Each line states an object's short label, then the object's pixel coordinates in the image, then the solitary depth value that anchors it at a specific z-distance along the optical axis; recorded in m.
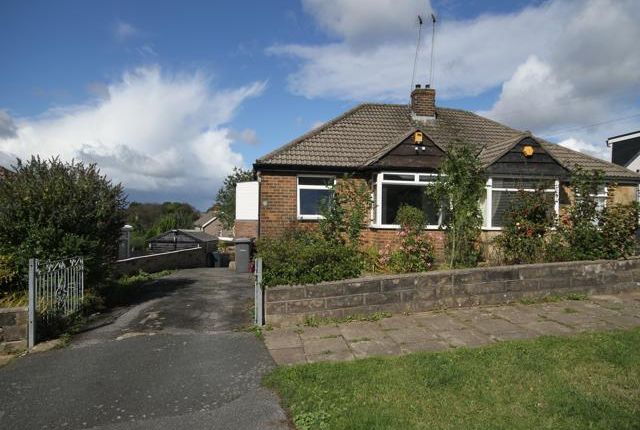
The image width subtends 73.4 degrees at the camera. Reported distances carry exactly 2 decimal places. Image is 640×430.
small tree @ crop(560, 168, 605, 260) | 8.42
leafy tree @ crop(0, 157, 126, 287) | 7.05
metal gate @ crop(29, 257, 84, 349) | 5.91
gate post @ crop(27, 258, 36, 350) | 5.79
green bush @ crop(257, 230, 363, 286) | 6.64
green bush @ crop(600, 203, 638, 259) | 8.38
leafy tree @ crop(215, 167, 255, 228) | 37.50
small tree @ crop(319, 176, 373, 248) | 10.86
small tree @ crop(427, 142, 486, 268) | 8.53
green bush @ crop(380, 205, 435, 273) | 8.27
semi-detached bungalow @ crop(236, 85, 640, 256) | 11.54
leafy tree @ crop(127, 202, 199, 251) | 34.42
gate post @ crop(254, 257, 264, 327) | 6.47
